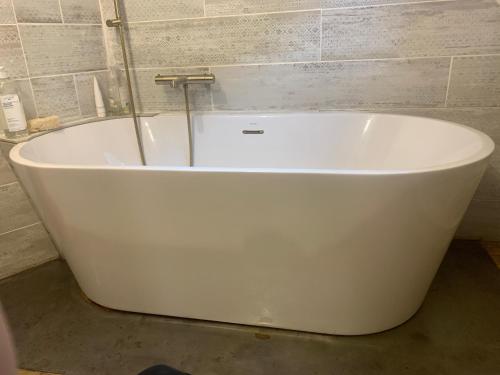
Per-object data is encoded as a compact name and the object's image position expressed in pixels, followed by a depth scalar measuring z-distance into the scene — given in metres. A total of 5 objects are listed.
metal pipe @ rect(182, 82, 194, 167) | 1.87
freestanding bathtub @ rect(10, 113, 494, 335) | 1.05
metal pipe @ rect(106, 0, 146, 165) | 1.84
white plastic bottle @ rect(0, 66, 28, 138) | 1.53
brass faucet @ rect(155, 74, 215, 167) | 1.84
